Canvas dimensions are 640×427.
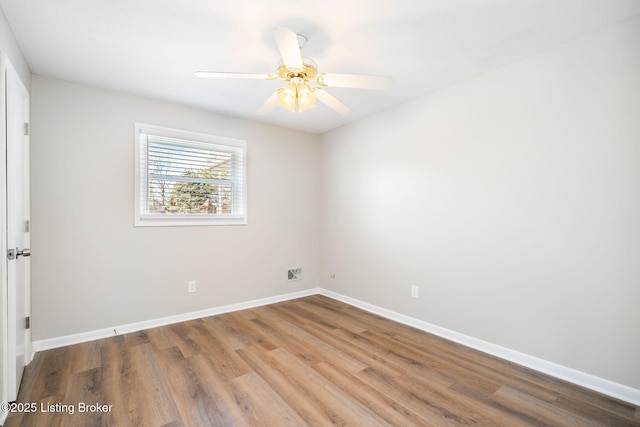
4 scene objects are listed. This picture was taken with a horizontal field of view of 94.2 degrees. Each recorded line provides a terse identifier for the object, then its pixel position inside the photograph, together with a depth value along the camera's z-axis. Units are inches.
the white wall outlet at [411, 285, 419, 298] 120.0
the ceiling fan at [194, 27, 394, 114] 71.9
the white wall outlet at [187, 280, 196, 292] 128.2
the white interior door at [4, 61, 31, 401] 68.0
